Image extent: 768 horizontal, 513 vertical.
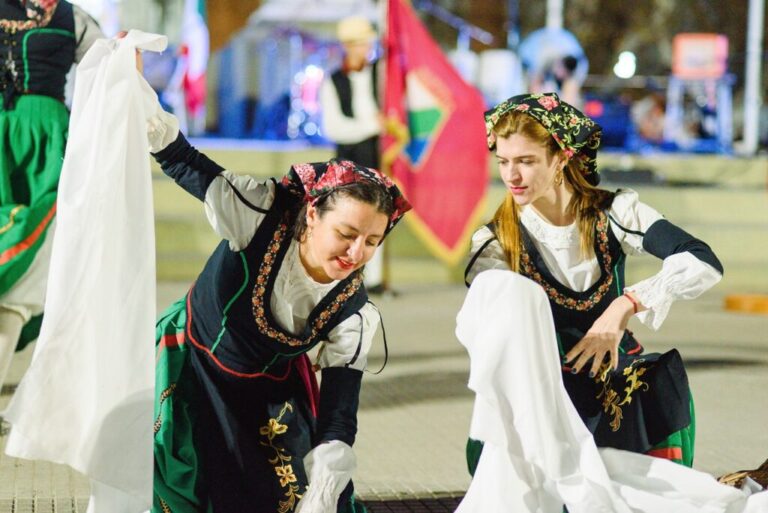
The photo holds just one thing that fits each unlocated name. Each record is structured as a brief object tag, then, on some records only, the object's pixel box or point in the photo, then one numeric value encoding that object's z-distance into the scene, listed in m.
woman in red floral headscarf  4.31
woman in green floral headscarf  4.61
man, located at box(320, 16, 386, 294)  12.41
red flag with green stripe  12.25
